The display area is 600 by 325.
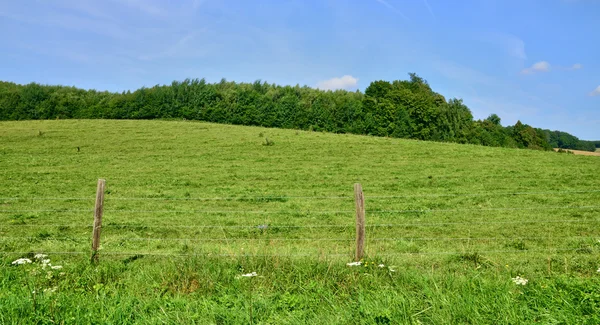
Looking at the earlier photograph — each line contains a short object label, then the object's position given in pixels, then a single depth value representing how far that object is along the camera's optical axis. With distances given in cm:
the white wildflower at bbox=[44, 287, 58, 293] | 566
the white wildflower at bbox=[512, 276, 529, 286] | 554
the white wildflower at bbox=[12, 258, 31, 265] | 701
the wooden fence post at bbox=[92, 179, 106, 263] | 752
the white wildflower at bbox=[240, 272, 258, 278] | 584
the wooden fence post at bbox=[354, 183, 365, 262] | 707
